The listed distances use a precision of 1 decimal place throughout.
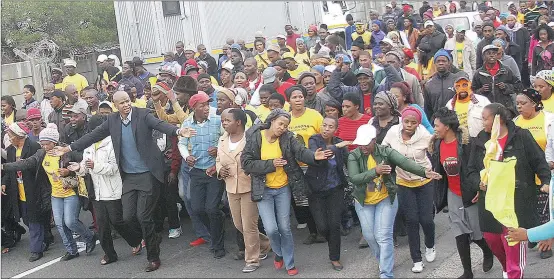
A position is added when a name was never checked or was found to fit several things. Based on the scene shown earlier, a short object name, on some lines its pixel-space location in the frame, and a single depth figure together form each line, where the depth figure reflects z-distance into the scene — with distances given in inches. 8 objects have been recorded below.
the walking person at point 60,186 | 372.8
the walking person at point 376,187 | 294.8
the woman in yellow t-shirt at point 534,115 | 315.0
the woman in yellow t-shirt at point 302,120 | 346.6
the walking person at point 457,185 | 290.2
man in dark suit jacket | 350.3
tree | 837.2
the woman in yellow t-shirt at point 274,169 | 316.2
